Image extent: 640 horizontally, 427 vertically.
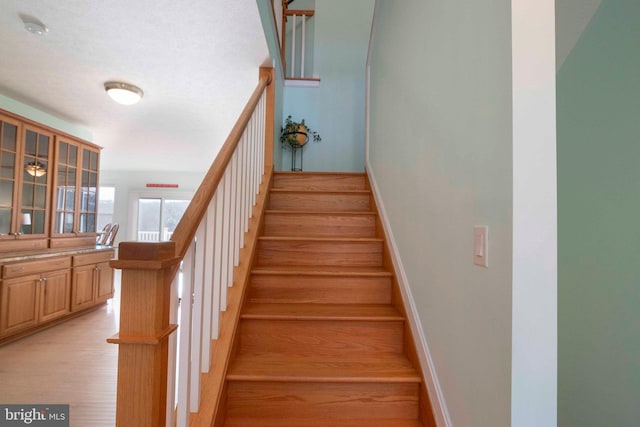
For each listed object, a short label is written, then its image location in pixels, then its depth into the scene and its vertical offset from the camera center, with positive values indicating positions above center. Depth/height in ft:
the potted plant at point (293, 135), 12.20 +3.45
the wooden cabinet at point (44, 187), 10.05 +1.03
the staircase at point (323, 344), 4.41 -2.10
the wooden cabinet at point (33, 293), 9.34 -2.66
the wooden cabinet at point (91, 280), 12.02 -2.75
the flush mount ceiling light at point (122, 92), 9.57 +3.95
